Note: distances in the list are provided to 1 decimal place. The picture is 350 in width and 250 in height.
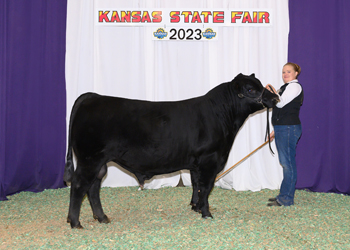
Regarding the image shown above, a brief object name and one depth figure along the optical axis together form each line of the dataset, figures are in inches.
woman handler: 158.7
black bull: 123.6
